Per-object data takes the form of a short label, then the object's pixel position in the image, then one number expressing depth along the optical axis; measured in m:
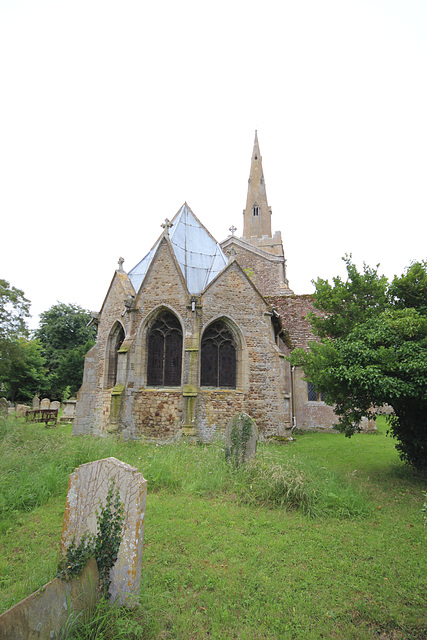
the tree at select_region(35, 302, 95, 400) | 32.75
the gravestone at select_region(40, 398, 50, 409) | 22.64
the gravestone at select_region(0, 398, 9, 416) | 15.42
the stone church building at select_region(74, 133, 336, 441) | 12.37
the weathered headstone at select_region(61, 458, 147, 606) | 3.11
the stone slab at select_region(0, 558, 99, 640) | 2.22
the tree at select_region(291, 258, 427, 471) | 6.65
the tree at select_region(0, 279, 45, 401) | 20.00
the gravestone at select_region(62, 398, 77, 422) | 20.26
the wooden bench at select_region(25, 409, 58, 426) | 16.56
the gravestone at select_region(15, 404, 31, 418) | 18.23
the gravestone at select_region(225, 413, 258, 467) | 7.87
